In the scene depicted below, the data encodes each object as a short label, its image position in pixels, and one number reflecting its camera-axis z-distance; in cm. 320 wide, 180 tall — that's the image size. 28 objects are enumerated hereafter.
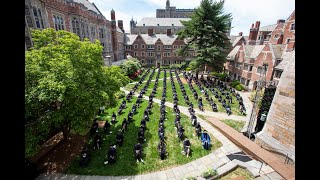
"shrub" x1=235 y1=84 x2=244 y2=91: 2960
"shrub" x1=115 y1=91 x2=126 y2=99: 2453
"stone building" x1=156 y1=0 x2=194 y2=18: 9865
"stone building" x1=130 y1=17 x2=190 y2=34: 6975
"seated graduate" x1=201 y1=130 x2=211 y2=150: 1302
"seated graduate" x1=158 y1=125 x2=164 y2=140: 1356
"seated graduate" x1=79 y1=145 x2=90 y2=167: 1131
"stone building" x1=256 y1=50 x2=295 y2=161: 664
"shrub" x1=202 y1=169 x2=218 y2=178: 961
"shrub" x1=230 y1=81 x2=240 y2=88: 3130
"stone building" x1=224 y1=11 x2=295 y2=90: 2445
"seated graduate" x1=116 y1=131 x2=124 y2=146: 1338
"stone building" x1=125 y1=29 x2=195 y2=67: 5603
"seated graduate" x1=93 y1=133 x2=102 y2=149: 1302
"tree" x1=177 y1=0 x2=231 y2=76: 3203
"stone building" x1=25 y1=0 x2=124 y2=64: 1920
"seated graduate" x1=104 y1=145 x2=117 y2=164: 1150
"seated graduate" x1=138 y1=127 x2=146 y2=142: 1370
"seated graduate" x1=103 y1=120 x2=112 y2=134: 1527
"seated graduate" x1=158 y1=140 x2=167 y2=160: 1192
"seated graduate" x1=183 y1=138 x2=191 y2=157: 1229
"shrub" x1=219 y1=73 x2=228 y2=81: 3686
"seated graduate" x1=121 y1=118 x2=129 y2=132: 1531
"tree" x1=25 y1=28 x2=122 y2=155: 908
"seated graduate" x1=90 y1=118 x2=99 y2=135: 1475
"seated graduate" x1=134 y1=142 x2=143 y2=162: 1179
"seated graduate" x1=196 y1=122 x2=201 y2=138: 1457
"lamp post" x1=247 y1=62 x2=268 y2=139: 1305
